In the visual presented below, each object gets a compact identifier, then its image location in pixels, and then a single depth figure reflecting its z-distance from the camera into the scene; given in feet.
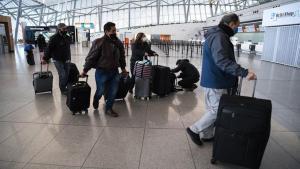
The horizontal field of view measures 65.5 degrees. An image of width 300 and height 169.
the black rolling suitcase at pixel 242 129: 7.63
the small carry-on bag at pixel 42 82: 18.39
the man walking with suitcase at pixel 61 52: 17.48
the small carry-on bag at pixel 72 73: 19.04
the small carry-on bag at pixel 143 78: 17.21
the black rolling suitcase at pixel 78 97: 13.84
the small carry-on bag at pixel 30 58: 36.07
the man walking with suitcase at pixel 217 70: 8.51
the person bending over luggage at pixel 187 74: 20.75
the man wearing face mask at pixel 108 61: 12.80
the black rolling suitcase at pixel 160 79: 18.12
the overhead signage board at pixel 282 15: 40.12
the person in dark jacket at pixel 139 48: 19.02
